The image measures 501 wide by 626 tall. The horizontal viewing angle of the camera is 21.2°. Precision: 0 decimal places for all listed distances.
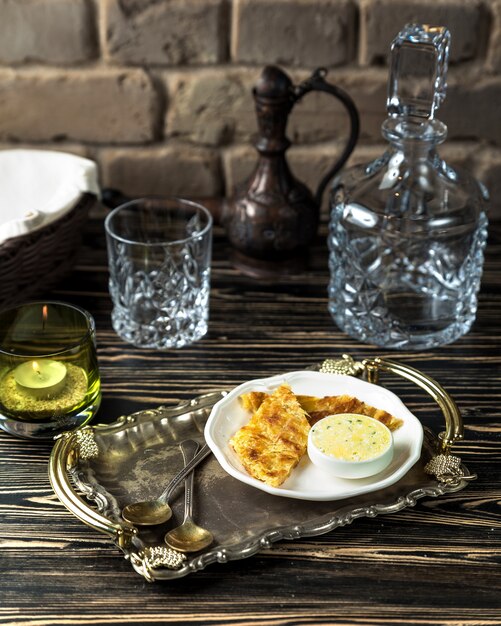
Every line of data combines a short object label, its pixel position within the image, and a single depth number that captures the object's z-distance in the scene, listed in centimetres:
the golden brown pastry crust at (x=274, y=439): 95
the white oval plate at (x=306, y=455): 94
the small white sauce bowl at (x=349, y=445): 94
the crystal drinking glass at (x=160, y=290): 115
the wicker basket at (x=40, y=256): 113
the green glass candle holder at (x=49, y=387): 102
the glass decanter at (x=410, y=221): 112
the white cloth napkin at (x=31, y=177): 126
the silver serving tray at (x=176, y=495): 91
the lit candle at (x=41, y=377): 102
